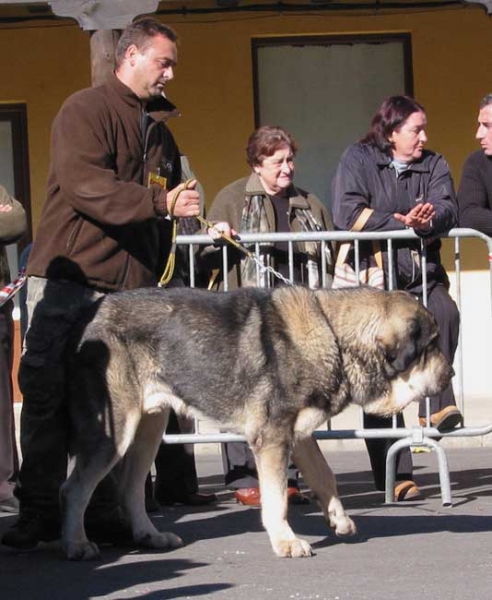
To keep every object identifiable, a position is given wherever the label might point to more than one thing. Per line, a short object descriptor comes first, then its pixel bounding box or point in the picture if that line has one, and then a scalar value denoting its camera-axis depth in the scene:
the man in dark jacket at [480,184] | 11.37
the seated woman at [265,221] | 10.73
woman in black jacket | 10.66
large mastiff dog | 8.20
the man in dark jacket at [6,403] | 10.55
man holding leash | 8.32
